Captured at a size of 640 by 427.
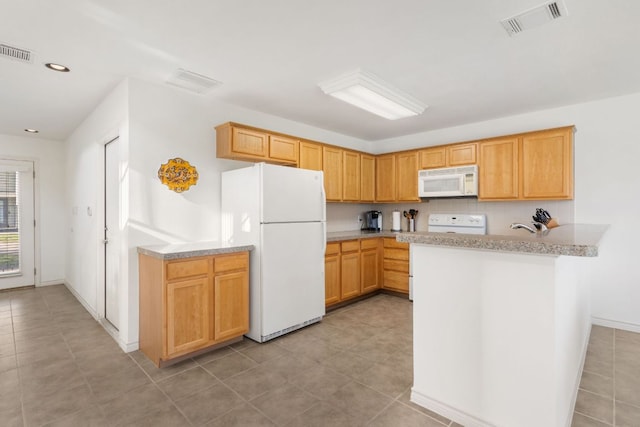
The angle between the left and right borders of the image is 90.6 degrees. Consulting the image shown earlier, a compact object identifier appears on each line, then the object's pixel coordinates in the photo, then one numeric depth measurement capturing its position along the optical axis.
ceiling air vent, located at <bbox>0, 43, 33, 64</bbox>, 2.43
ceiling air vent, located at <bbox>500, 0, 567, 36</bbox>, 1.93
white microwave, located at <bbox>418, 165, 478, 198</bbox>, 4.23
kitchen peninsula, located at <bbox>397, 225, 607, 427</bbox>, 1.59
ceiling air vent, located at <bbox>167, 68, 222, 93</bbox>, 2.88
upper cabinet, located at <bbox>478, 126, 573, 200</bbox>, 3.61
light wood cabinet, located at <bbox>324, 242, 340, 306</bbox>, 4.00
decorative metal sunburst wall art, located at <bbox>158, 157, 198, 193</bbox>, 3.11
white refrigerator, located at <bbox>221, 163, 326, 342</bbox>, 3.12
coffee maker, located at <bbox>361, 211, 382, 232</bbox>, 5.52
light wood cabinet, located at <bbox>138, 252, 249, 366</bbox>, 2.58
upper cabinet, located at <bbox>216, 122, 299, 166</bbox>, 3.38
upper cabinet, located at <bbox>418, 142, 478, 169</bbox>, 4.30
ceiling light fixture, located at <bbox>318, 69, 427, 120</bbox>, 2.91
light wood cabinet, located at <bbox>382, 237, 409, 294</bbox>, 4.63
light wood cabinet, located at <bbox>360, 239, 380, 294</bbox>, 4.56
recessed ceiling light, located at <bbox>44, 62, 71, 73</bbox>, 2.71
